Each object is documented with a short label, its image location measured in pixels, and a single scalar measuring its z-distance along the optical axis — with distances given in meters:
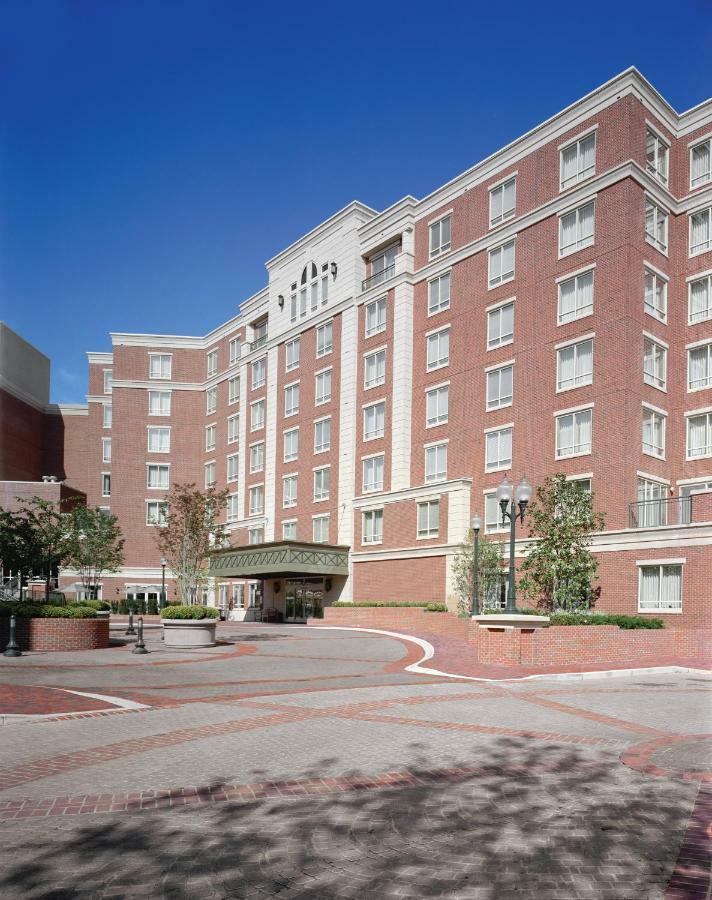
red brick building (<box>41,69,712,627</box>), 34.72
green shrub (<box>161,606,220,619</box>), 26.89
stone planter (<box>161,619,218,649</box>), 26.45
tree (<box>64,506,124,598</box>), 55.09
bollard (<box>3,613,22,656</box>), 21.50
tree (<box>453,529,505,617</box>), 36.41
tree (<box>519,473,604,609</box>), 30.78
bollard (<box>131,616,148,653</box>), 23.38
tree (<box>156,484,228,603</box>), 29.61
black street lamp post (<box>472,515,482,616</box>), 30.10
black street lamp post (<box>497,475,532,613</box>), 22.12
